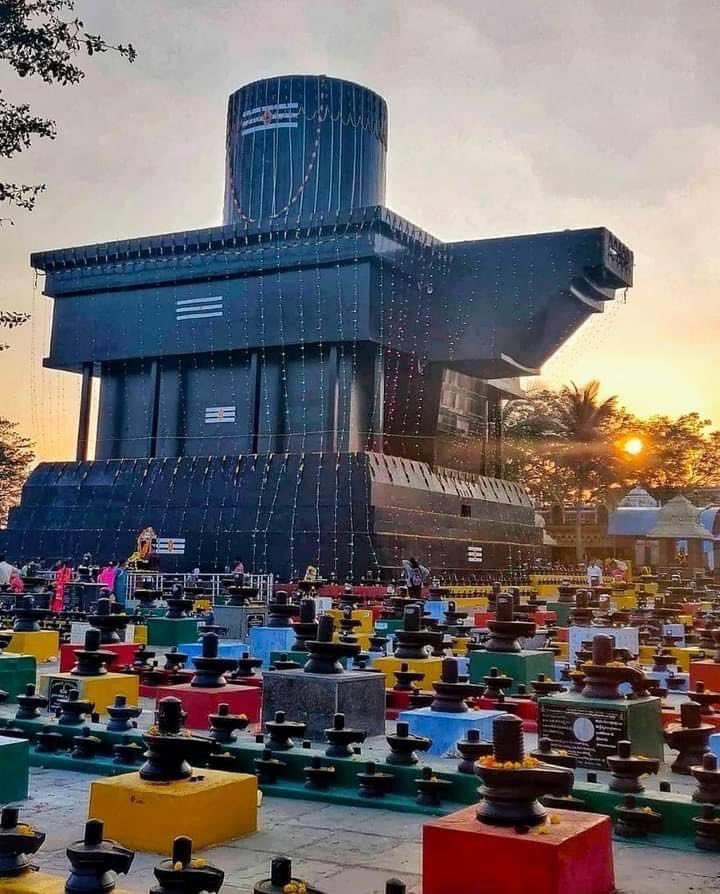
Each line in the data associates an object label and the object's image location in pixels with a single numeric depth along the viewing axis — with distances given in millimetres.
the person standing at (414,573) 23980
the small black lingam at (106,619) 10641
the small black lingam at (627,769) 5414
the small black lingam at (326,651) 8031
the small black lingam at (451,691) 7727
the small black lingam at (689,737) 6660
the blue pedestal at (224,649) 12922
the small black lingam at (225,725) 6875
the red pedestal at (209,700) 8492
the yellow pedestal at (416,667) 10531
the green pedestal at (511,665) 9906
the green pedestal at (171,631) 15656
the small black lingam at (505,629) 9894
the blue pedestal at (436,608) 18750
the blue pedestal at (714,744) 6561
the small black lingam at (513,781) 3996
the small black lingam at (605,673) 6754
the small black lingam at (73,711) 7641
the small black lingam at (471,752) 5965
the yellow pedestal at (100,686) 8812
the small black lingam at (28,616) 13414
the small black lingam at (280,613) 12945
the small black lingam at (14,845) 3717
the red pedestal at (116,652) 12094
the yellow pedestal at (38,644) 13094
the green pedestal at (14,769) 5875
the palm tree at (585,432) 59781
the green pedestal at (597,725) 6773
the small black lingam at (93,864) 3447
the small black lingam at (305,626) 10333
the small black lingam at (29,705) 8023
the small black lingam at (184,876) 3377
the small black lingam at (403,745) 6246
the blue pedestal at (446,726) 7512
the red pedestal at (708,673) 9977
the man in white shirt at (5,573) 21875
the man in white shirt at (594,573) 28644
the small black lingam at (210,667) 8742
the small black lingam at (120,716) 7301
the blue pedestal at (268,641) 13469
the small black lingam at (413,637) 10555
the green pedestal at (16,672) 9875
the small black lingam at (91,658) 8953
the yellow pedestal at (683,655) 12305
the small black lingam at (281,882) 3279
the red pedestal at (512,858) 3834
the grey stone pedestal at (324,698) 7918
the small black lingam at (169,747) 5078
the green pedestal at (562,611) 19453
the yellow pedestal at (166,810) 4891
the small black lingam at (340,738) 6477
